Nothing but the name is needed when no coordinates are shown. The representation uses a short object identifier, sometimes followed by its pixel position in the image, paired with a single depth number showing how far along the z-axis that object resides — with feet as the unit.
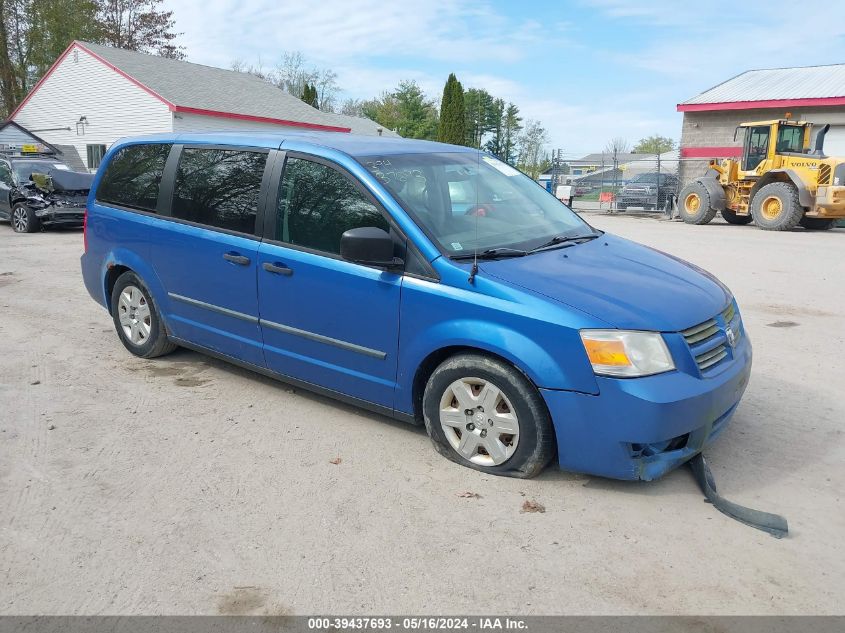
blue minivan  11.04
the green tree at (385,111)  230.36
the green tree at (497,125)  264.52
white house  88.02
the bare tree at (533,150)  190.05
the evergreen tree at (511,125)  271.18
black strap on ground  10.48
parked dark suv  89.40
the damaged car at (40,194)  49.70
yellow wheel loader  57.67
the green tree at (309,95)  169.15
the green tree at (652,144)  328.54
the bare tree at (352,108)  248.09
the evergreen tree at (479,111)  257.96
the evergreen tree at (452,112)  145.69
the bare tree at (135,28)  154.20
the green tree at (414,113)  216.27
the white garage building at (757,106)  84.99
